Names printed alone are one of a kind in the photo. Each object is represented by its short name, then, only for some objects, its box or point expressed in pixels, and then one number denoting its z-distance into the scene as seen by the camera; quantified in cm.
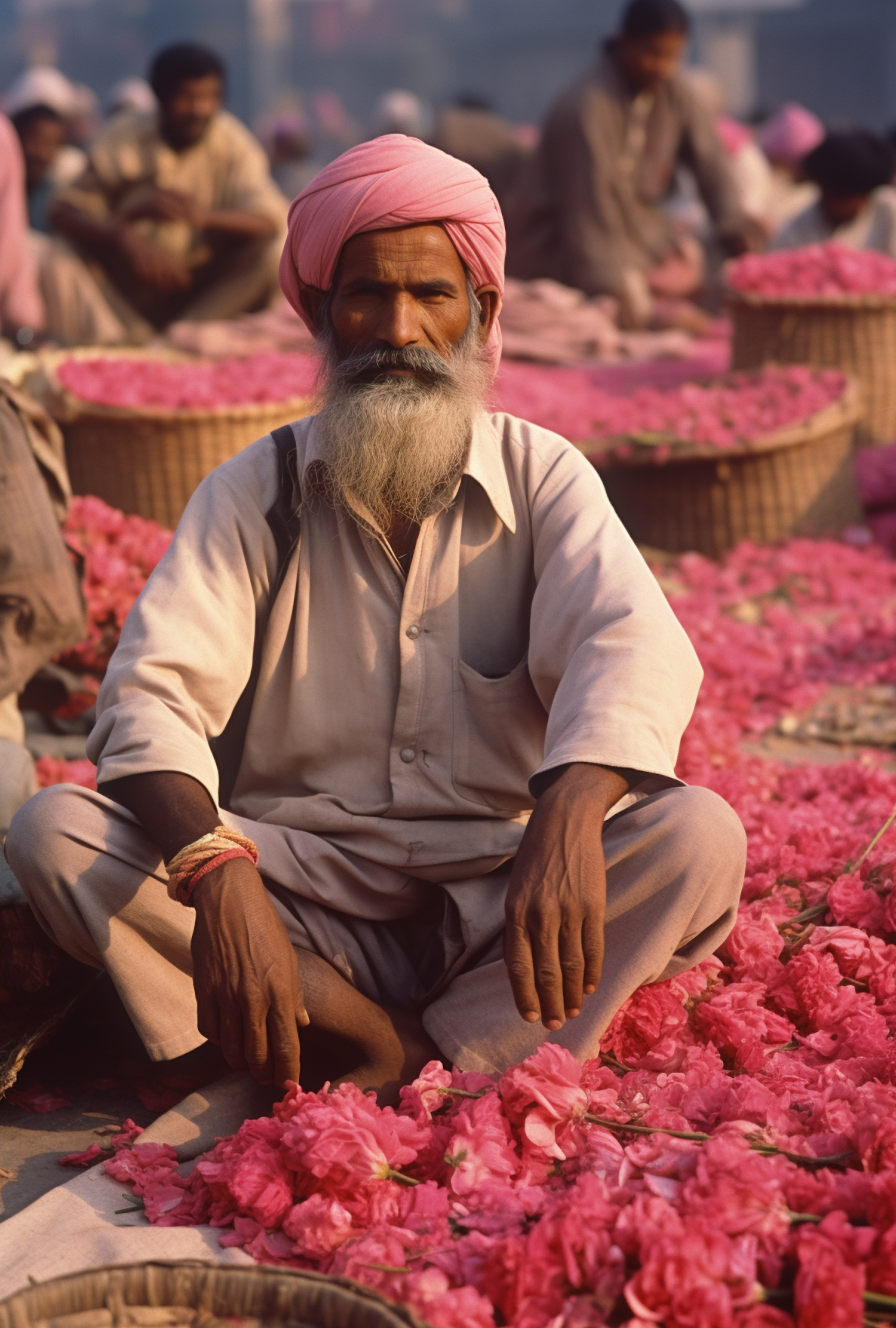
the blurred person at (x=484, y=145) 1167
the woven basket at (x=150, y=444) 596
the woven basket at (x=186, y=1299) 196
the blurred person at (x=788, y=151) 1616
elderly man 261
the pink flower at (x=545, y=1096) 236
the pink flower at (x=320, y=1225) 223
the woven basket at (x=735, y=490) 694
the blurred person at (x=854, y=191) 922
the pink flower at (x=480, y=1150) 229
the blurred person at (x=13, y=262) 807
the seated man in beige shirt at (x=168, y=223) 891
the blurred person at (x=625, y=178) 1029
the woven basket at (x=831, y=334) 776
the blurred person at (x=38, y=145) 1218
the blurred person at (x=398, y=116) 1917
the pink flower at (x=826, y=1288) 190
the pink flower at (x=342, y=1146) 226
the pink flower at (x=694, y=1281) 191
